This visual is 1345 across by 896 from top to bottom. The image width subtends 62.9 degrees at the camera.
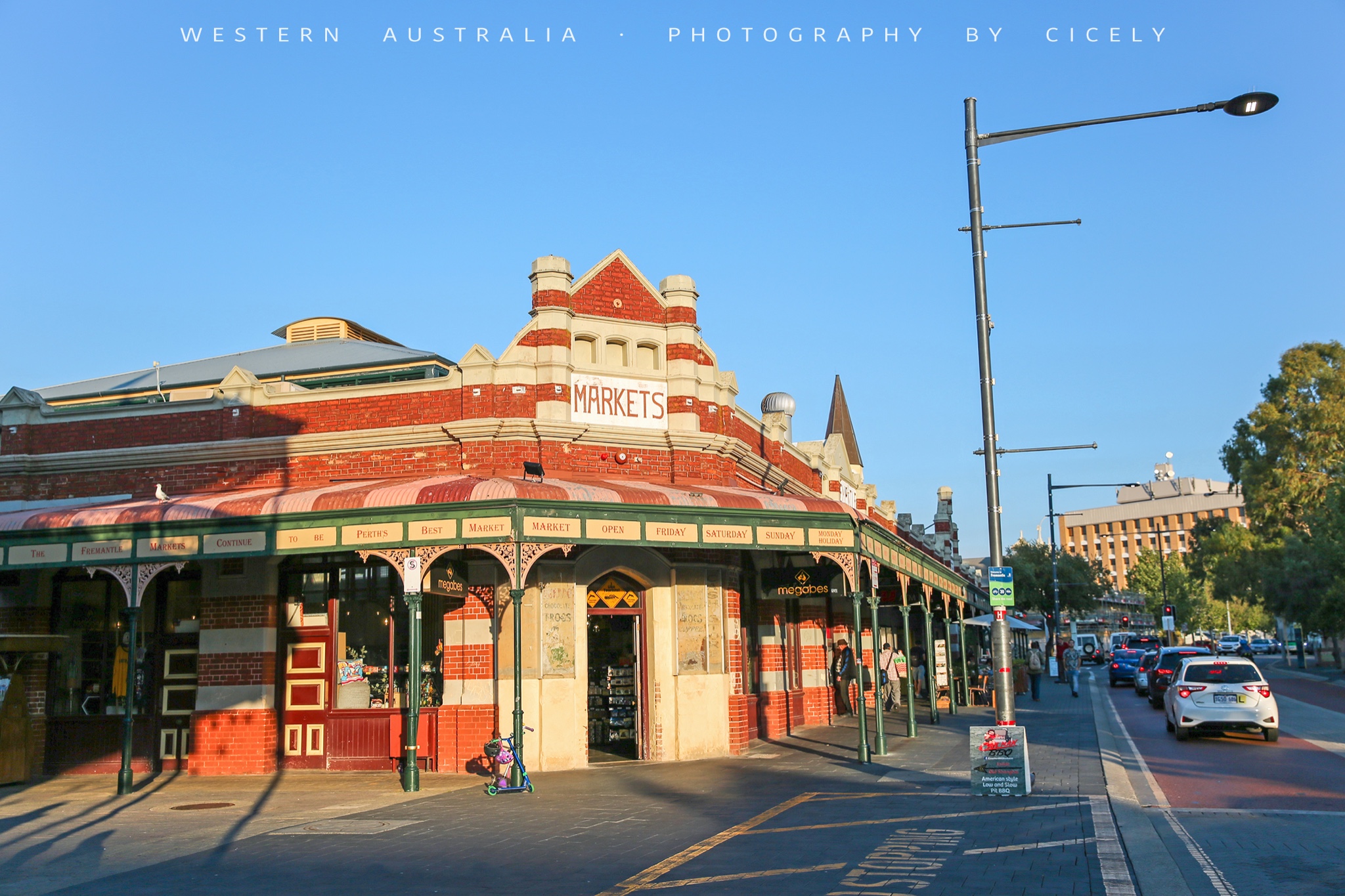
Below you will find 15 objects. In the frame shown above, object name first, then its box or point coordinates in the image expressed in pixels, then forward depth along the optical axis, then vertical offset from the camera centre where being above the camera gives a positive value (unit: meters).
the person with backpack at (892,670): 24.12 -1.23
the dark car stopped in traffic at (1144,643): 57.84 -1.98
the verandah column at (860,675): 16.28 -0.90
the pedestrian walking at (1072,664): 36.12 -1.90
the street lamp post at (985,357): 13.77 +3.23
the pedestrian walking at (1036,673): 33.75 -1.94
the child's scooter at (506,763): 13.92 -1.74
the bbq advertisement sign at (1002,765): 12.68 -1.76
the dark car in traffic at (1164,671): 29.34 -1.73
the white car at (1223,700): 19.11 -1.66
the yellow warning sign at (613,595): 17.52 +0.41
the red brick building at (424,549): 15.43 +1.08
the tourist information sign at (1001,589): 13.80 +0.27
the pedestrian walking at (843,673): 26.61 -1.43
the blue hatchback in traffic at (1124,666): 43.69 -2.30
